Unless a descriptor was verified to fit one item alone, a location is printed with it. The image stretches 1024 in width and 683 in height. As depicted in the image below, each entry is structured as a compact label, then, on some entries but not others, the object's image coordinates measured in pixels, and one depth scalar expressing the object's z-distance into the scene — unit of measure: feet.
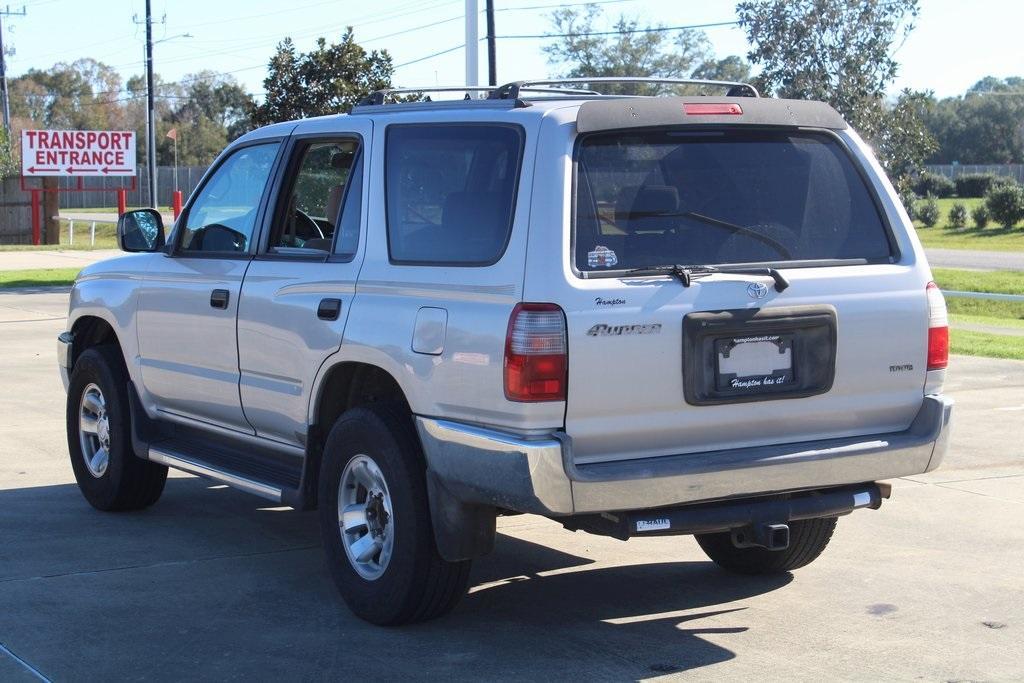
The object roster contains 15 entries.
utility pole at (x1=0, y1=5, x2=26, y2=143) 193.80
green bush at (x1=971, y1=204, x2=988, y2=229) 158.30
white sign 127.54
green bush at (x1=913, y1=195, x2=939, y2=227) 166.09
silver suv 15.78
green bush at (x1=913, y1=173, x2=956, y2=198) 231.30
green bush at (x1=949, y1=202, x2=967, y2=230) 161.89
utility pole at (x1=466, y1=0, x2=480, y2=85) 64.18
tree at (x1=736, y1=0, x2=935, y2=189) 73.77
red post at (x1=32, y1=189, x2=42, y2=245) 121.60
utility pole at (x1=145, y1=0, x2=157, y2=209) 142.31
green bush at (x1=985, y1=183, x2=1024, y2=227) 155.63
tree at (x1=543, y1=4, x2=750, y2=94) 246.06
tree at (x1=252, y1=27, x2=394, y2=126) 88.43
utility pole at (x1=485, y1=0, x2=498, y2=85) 101.50
